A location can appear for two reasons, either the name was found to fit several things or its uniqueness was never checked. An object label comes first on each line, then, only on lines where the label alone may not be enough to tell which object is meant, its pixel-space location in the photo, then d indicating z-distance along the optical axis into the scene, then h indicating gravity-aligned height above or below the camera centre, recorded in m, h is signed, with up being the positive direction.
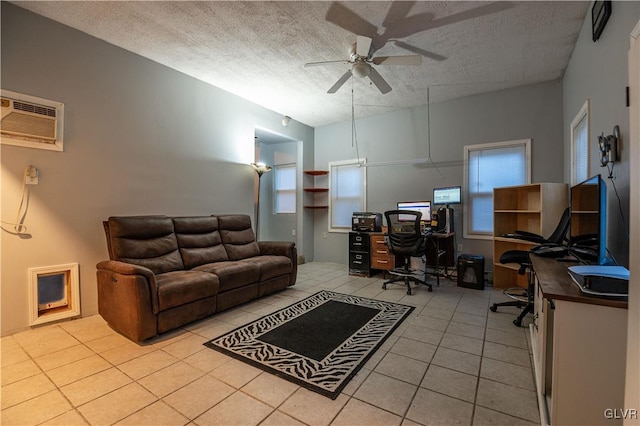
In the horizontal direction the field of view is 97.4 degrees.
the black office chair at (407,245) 3.83 -0.46
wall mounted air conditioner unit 2.47 +0.82
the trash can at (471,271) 3.92 -0.84
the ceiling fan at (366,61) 2.66 +1.52
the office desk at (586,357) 1.16 -0.62
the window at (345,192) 5.58 +0.41
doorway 5.98 +0.52
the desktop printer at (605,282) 1.22 -0.32
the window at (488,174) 4.15 +0.59
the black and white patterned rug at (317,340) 1.95 -1.11
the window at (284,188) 6.13 +0.53
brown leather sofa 2.39 -0.62
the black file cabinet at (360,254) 4.72 -0.71
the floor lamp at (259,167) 4.76 +0.76
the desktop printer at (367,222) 4.84 -0.17
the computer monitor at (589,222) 1.59 -0.06
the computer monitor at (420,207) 4.59 +0.08
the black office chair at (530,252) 2.22 -0.32
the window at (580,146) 2.71 +0.72
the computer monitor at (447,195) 4.36 +0.27
